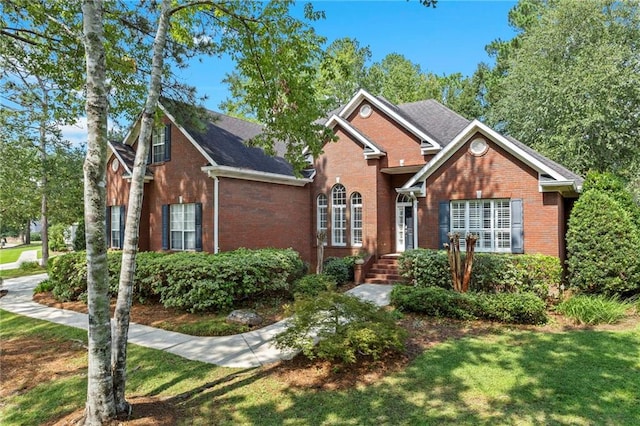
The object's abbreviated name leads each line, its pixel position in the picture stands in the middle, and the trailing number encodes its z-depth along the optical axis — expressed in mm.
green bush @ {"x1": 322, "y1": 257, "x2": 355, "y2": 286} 13797
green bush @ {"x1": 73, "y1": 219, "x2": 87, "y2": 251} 26312
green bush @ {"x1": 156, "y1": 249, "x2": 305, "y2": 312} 9617
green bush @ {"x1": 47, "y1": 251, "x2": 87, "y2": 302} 11719
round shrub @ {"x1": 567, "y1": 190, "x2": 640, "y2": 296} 9828
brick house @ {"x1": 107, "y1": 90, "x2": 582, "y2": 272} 12016
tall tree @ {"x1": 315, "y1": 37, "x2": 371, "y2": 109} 30772
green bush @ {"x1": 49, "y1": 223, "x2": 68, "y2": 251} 31422
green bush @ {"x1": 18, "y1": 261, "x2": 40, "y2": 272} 21125
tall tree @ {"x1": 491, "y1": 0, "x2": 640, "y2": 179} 20266
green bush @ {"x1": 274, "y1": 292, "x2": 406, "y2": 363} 5848
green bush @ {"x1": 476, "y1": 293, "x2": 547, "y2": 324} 8477
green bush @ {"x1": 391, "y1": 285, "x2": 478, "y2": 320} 8906
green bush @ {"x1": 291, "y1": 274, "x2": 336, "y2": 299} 11211
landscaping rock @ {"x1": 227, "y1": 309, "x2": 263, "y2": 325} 8766
